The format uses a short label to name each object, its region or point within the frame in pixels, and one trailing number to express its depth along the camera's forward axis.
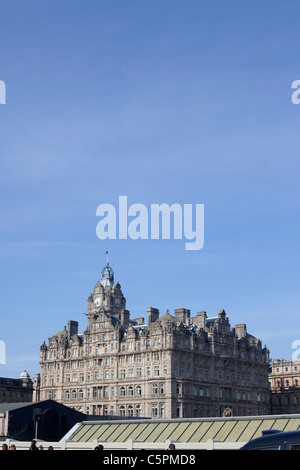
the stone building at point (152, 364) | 112.75
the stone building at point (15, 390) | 150.12
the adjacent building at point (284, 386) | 150.00
